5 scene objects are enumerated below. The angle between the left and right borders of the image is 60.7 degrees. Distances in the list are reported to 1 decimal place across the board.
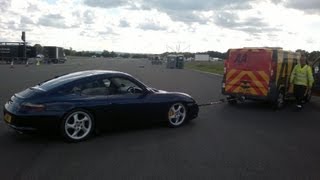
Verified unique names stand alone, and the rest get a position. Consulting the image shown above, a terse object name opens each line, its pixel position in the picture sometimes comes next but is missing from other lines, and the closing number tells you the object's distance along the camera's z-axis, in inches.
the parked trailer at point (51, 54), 1708.3
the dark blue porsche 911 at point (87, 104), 179.6
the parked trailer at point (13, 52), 1451.8
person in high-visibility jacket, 318.3
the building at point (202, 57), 3548.8
